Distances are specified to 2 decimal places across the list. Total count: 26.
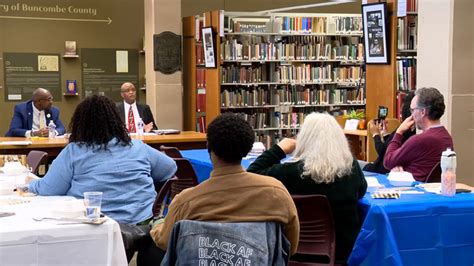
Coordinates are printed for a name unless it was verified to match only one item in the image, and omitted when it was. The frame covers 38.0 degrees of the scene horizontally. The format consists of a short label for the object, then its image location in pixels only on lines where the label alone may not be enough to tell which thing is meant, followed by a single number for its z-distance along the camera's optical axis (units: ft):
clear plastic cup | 10.41
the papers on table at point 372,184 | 13.83
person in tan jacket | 8.77
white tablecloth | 9.87
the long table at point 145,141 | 25.39
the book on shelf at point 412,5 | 27.63
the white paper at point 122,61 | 42.98
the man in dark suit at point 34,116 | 28.25
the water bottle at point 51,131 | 27.71
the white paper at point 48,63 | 41.15
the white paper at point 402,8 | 25.68
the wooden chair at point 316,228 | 11.76
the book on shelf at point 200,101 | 36.96
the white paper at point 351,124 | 29.44
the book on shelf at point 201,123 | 37.24
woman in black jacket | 12.19
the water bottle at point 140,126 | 29.53
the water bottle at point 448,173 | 12.95
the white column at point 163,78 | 34.76
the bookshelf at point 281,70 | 35.70
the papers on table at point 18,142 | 25.00
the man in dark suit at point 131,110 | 29.53
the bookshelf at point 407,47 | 27.02
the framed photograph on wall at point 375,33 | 26.53
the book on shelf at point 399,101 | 26.45
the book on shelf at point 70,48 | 41.60
